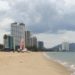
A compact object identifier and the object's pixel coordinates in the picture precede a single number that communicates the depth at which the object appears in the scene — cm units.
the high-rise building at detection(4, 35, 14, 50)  16675
